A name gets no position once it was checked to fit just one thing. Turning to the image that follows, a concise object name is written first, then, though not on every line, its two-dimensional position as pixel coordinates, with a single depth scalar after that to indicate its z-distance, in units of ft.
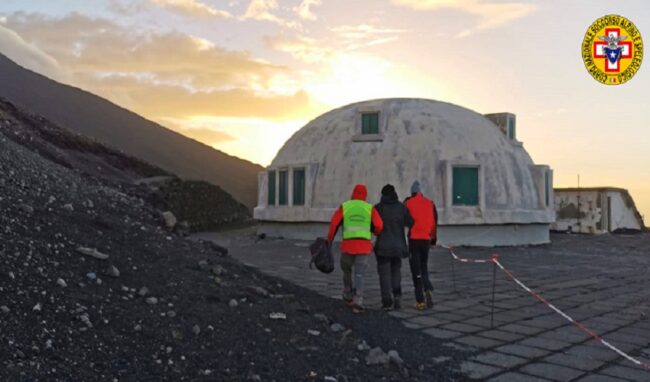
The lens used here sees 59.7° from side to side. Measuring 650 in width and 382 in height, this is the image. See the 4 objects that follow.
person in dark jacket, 27.55
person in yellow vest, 26.99
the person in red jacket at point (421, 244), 28.68
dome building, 71.77
